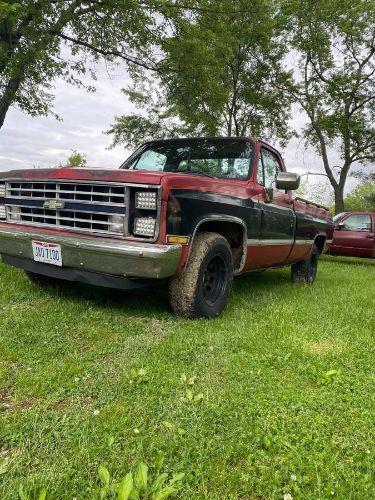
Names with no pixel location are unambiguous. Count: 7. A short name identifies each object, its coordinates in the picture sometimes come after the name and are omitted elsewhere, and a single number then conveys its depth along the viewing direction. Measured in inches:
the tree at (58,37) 329.4
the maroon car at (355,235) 456.4
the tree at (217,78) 433.1
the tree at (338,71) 675.4
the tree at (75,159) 1331.6
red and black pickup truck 129.0
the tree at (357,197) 2251.5
